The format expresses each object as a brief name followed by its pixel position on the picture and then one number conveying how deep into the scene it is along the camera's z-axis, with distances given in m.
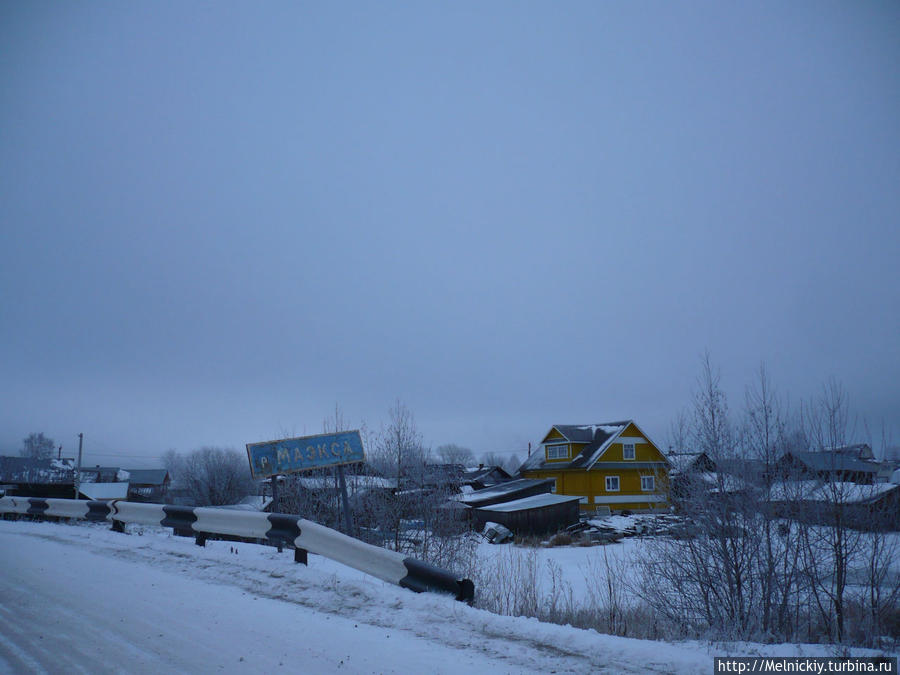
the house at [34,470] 93.62
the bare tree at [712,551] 12.28
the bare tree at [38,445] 138.12
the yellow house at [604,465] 51.91
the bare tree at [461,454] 149.62
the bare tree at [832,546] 11.60
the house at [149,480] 97.12
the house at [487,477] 69.51
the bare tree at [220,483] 41.16
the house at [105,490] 49.62
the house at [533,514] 40.75
